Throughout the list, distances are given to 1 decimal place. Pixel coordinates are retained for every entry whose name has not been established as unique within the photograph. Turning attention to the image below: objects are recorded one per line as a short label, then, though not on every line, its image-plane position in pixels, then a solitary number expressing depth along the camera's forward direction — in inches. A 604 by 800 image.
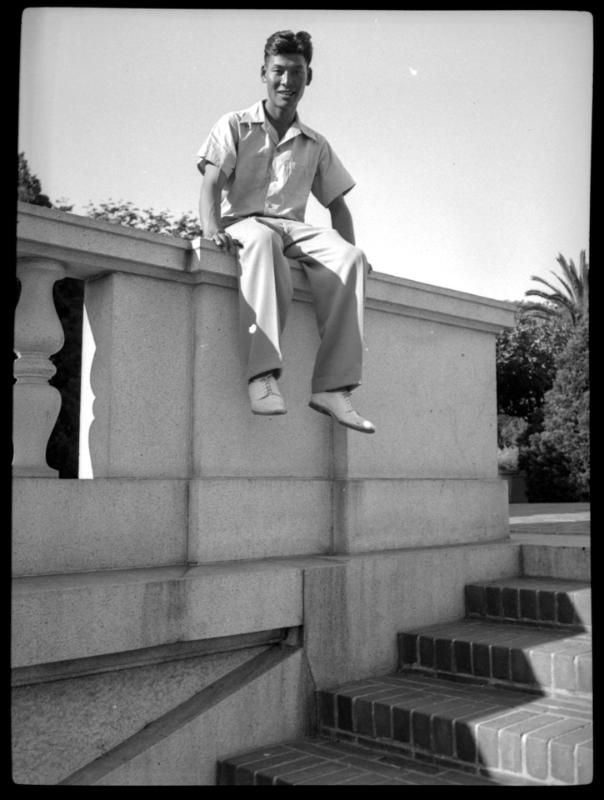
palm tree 1021.2
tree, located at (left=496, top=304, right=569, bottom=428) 1141.7
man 142.0
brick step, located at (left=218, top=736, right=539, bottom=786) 112.3
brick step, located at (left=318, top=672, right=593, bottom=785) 108.4
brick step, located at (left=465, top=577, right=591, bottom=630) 152.4
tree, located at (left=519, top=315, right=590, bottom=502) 738.2
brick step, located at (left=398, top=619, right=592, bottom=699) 130.8
